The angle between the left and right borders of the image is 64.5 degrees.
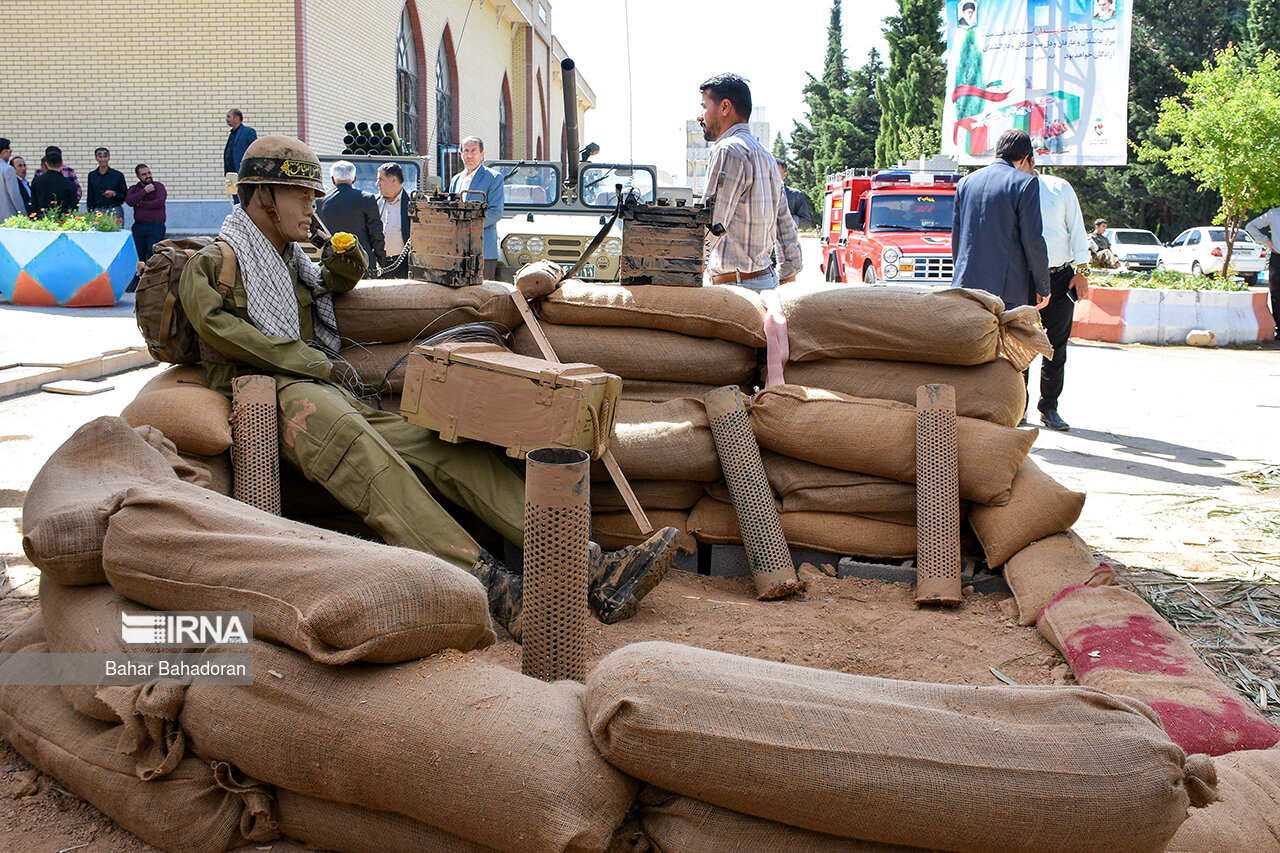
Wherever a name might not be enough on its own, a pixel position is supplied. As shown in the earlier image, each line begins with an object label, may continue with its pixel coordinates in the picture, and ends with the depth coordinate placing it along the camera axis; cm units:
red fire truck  1482
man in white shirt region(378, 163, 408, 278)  898
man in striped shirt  511
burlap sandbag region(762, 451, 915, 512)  430
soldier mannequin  372
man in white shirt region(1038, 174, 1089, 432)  683
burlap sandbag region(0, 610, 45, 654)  285
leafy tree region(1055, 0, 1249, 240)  3609
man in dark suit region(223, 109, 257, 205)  1358
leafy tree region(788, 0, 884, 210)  4484
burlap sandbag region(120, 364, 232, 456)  375
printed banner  1562
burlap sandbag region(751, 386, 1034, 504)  414
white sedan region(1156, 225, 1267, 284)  2498
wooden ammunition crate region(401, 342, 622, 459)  372
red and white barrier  1320
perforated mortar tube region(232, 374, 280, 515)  388
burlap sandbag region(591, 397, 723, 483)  424
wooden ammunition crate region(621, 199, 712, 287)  471
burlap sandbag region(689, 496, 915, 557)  431
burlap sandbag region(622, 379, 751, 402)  469
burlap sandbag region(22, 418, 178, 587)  257
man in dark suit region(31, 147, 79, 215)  1370
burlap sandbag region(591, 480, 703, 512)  429
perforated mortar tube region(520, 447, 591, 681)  272
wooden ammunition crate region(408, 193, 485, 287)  464
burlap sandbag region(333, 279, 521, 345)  457
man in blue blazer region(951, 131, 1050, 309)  604
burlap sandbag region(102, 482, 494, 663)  208
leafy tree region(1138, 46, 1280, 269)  1866
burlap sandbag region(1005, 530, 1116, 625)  372
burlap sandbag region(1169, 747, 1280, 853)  210
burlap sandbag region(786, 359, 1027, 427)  442
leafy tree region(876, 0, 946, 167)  3900
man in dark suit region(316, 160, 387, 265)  823
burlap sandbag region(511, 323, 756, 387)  462
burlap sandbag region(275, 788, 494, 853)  206
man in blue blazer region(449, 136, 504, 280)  874
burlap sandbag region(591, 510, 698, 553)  427
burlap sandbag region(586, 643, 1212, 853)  183
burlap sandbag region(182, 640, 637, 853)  189
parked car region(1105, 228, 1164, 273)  2834
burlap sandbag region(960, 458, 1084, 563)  403
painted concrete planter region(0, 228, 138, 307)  1165
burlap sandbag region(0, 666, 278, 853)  217
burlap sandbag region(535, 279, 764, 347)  455
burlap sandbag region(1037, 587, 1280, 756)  264
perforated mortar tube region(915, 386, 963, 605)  408
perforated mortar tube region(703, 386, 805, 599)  415
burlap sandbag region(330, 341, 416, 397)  456
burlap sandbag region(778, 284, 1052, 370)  434
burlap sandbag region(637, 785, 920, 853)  191
